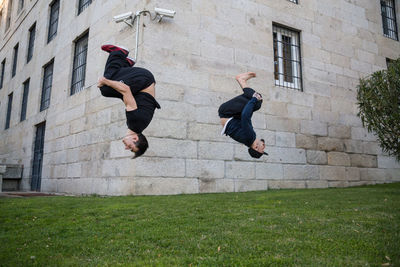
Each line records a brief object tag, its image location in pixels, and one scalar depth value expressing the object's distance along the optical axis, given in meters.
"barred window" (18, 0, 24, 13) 21.42
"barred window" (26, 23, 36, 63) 18.05
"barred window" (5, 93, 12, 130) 19.67
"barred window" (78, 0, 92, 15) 12.45
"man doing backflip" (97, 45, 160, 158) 3.26
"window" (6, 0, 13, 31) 24.45
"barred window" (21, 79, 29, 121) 17.50
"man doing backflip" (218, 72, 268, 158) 3.85
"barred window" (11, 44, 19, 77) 20.57
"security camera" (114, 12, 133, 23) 6.58
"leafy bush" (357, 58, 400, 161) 8.97
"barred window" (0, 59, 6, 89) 23.17
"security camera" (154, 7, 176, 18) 7.42
